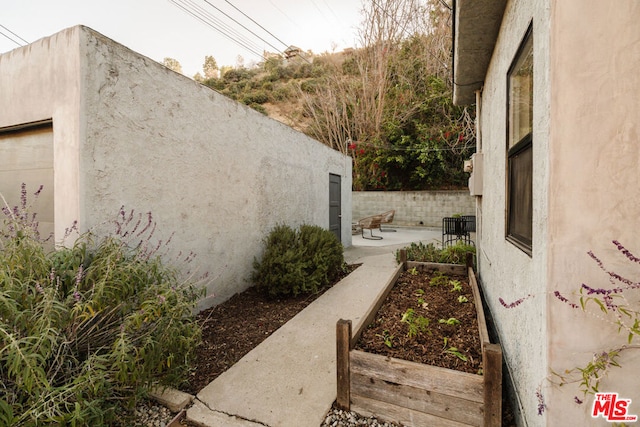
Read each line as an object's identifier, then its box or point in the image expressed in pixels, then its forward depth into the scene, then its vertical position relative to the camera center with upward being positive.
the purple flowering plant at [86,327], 1.53 -0.79
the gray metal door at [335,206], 7.87 +0.01
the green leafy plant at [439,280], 3.81 -1.05
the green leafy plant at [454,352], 2.07 -1.13
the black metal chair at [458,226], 7.10 -0.54
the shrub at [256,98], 23.45 +9.22
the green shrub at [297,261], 4.40 -0.92
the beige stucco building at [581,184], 1.21 +0.09
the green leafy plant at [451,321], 2.66 -1.11
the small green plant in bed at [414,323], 2.43 -1.08
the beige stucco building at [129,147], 2.62 +0.69
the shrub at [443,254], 5.13 -0.94
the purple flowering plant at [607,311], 1.19 -0.47
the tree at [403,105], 13.38 +5.24
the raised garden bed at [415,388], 1.70 -1.23
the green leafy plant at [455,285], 3.60 -1.07
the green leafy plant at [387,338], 2.29 -1.13
